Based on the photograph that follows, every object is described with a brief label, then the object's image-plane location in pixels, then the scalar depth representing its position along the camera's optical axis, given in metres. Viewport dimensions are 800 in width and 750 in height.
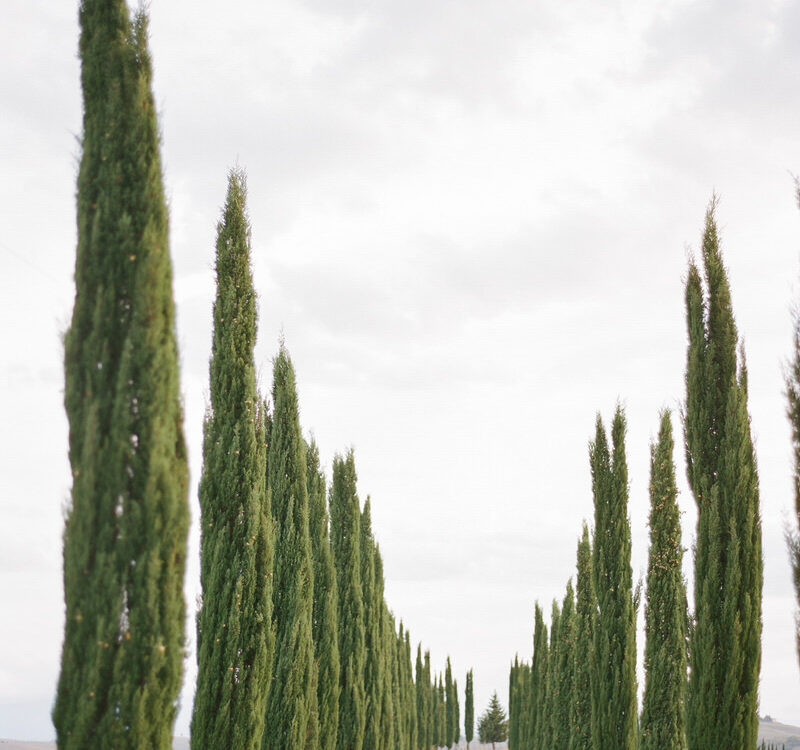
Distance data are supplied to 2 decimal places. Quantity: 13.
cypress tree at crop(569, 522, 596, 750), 17.27
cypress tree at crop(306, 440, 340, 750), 15.56
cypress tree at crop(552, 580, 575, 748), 20.75
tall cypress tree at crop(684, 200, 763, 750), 10.07
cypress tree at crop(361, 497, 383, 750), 19.36
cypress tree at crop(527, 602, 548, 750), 28.92
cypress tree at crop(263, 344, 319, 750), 12.94
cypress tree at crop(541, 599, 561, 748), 23.22
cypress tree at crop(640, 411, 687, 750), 13.63
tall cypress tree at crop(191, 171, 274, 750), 10.05
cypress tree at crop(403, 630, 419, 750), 37.78
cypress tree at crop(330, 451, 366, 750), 17.42
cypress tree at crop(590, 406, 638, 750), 13.99
